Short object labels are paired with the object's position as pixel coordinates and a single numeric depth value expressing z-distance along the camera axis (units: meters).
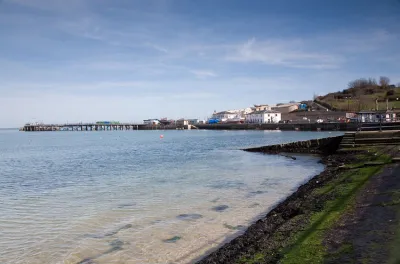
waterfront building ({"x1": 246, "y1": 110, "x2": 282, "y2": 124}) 138.38
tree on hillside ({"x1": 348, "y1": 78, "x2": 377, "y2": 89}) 176.77
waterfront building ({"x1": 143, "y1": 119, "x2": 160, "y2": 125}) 184.70
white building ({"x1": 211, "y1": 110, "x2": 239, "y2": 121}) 184.18
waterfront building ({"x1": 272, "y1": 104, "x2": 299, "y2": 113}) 160.99
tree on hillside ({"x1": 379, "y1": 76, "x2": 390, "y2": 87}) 177.90
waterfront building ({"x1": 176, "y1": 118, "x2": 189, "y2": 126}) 172.57
